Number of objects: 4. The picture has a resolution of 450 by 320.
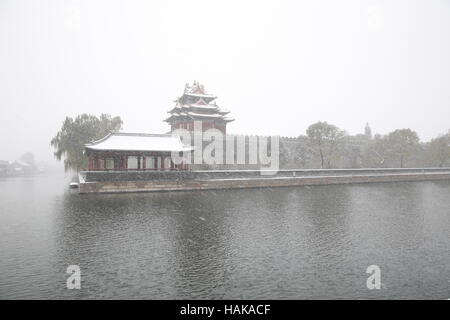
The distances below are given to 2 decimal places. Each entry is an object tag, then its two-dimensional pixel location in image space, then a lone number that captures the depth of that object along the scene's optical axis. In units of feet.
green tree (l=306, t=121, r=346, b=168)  152.56
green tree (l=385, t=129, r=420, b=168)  163.02
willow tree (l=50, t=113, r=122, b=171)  127.03
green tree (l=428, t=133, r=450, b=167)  165.89
